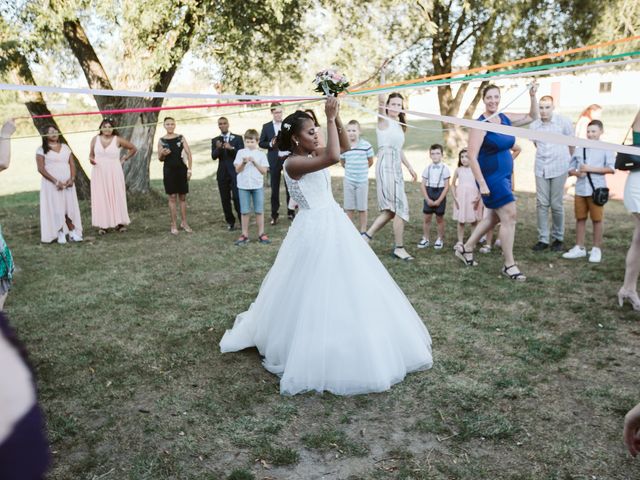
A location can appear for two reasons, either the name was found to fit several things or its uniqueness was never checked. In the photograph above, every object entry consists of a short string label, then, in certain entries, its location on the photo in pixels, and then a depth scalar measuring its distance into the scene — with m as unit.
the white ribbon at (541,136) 2.48
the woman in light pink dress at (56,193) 9.30
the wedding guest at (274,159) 9.78
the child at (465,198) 7.80
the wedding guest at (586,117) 7.94
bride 3.92
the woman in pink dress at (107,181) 9.78
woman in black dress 9.58
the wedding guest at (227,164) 9.43
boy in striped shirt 7.97
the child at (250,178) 8.56
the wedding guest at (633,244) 4.94
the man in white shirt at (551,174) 7.31
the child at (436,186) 7.89
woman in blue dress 6.05
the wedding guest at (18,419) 0.69
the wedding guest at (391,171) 7.25
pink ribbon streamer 3.77
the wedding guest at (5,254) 3.75
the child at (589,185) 6.96
